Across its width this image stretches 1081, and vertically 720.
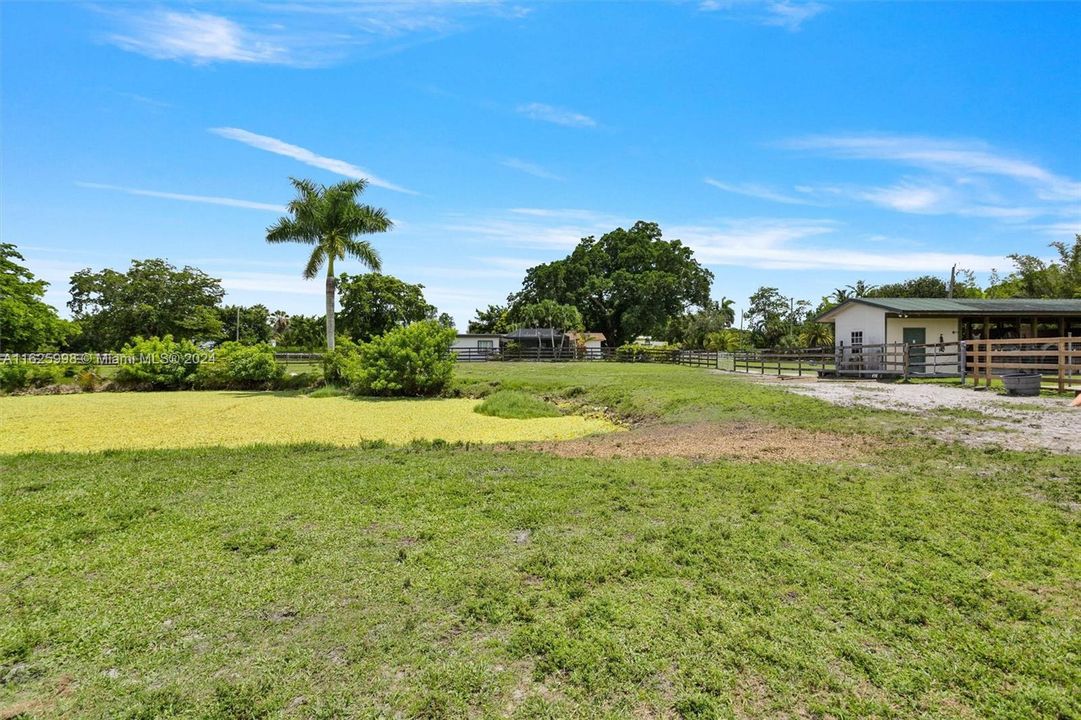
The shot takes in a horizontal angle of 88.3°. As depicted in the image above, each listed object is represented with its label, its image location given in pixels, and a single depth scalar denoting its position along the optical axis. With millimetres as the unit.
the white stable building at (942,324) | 20297
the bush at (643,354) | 40906
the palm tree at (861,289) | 54006
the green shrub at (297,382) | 21328
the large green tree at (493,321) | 61981
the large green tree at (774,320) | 54000
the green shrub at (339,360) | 20062
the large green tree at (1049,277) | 34344
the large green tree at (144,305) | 45594
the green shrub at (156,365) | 20500
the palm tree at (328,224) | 24219
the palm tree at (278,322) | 70600
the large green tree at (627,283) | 52406
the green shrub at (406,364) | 17812
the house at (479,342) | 47625
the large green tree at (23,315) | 31406
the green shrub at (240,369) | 20938
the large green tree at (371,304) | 49594
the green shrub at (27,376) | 19516
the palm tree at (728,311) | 63219
